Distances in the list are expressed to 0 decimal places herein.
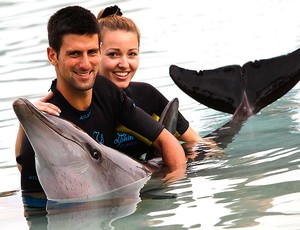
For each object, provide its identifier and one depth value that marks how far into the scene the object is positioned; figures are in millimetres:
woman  16672
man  13758
